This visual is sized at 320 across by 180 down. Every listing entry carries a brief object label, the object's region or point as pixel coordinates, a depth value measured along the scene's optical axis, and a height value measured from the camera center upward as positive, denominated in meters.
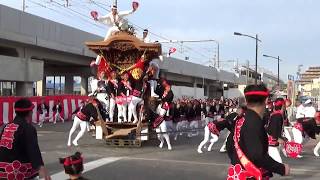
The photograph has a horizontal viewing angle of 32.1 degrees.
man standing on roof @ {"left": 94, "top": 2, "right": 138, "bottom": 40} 20.48 +2.87
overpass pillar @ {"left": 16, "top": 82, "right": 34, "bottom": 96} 40.05 +0.50
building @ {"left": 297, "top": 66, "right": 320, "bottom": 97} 92.75 +4.39
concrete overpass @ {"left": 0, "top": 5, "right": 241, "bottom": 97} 37.06 +3.50
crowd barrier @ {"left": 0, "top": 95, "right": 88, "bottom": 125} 29.55 -0.60
